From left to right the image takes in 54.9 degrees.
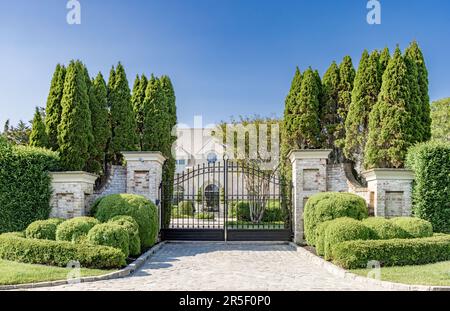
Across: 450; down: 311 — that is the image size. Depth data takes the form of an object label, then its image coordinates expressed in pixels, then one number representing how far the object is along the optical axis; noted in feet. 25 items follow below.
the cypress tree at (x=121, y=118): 47.93
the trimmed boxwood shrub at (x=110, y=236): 29.91
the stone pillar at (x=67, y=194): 38.60
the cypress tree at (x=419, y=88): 42.50
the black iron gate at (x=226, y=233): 44.57
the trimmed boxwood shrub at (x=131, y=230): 32.37
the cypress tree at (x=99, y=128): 45.75
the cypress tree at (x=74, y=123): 42.19
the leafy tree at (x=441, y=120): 88.37
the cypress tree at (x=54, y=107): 42.93
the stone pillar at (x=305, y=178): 42.80
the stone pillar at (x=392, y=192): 37.70
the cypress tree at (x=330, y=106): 50.42
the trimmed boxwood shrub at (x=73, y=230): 31.03
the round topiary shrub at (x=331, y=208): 35.55
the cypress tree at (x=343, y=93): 49.88
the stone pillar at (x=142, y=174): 42.57
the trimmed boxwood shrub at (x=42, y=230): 32.30
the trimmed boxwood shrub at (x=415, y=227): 31.78
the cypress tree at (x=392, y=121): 41.75
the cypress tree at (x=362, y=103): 46.62
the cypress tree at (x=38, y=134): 41.57
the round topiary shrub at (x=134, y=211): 36.14
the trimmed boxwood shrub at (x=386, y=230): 31.27
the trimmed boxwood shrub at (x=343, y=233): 30.22
